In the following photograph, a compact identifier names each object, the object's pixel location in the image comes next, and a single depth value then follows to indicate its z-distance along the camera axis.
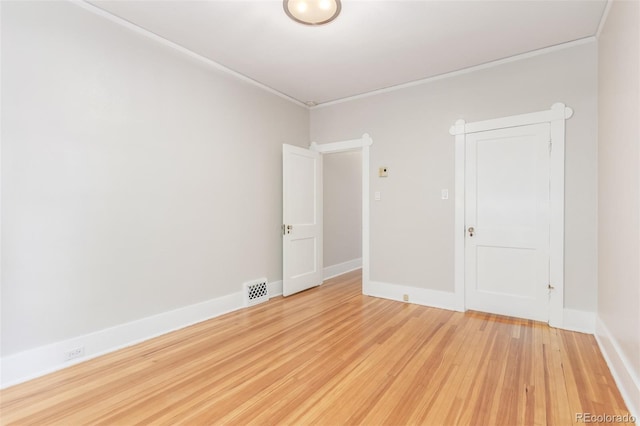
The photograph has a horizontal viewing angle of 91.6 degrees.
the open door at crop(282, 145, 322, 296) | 4.23
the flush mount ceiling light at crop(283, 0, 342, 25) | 2.33
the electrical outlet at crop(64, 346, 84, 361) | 2.34
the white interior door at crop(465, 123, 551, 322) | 3.17
